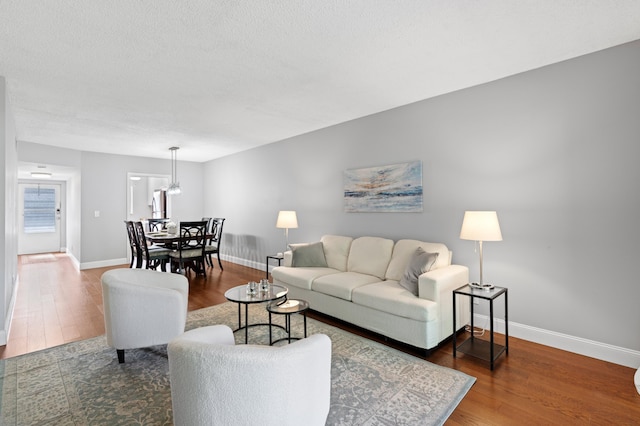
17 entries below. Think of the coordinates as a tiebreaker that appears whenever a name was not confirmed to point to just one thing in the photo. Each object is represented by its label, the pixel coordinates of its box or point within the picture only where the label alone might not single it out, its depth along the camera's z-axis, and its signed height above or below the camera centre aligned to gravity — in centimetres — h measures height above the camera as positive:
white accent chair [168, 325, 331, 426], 117 -66
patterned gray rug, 184 -121
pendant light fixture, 630 +109
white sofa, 264 -75
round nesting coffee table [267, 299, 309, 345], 251 -80
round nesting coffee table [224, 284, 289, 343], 262 -73
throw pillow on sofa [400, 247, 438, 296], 290 -53
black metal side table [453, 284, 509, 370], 251 -118
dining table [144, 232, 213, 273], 509 -38
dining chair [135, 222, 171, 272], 507 -64
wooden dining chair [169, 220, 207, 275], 527 -59
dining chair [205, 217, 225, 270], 585 -39
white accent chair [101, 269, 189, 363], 239 -79
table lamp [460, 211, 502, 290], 261 -12
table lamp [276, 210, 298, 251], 477 -8
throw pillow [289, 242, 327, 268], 404 -55
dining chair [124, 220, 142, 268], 534 -45
